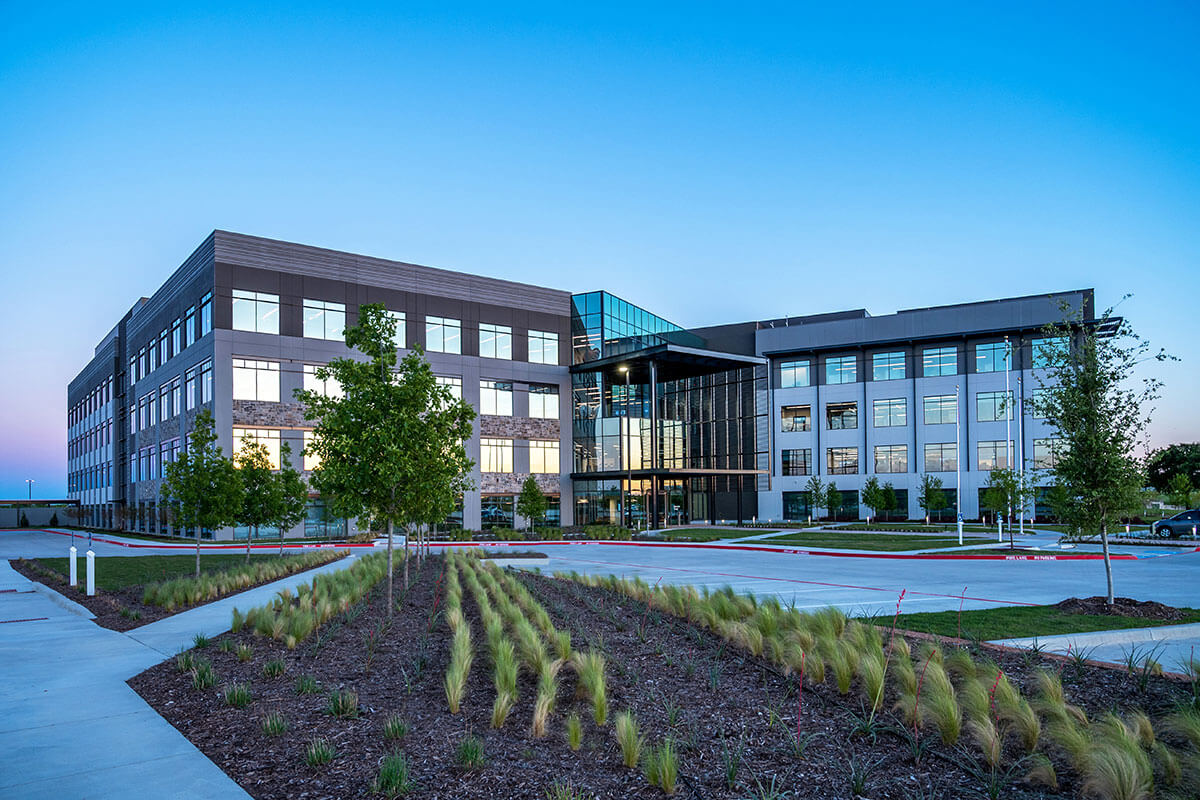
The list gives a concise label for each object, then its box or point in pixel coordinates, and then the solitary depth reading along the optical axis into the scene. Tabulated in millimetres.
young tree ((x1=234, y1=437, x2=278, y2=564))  28266
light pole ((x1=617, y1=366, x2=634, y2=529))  57875
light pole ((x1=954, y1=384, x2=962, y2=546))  59934
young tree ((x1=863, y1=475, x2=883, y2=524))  58969
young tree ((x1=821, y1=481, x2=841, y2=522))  61625
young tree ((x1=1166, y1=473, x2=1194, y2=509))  57031
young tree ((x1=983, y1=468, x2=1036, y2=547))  41272
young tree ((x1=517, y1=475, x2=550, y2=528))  47219
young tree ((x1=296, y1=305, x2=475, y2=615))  14406
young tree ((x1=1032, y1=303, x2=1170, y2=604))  14453
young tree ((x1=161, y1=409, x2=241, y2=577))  21938
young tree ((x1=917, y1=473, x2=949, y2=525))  58062
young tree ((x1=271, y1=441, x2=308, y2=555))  30812
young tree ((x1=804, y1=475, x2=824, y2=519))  61750
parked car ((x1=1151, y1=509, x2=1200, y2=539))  42719
